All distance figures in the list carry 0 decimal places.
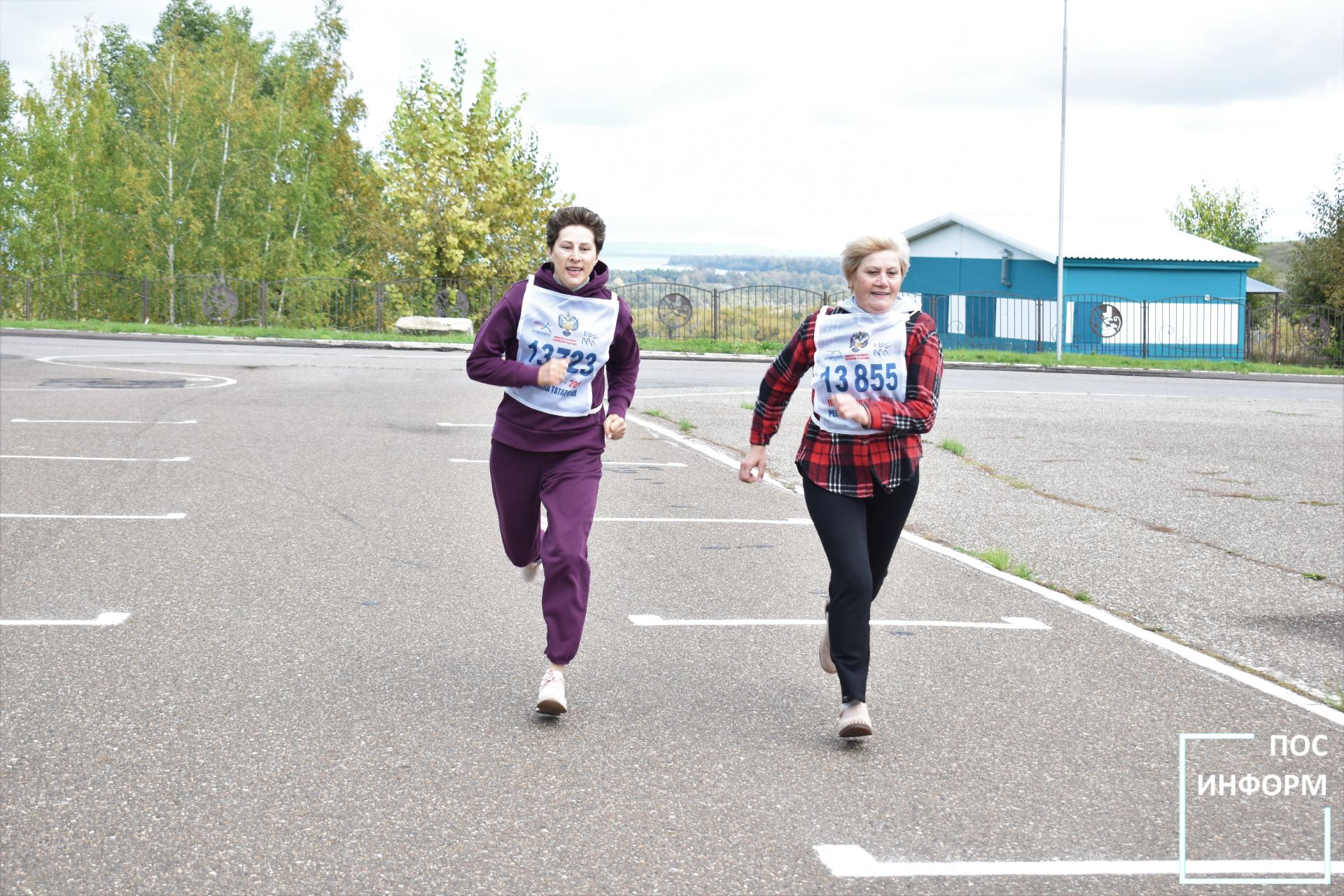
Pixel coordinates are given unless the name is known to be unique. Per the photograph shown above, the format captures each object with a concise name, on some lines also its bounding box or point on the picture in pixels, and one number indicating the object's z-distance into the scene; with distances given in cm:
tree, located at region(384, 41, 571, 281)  3909
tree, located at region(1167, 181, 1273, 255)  7444
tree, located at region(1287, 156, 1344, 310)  4200
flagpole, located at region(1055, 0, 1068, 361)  3347
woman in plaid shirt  504
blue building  4209
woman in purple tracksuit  533
